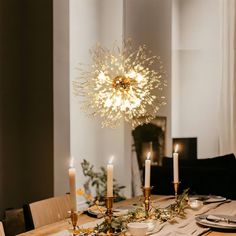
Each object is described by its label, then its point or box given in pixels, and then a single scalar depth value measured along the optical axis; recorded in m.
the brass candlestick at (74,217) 1.63
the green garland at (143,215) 1.72
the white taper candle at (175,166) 2.29
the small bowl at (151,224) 1.88
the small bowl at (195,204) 2.40
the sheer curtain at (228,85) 5.50
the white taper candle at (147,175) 2.00
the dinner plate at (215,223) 1.94
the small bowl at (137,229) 1.71
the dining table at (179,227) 1.90
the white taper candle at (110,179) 1.65
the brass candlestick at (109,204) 1.64
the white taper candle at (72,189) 1.62
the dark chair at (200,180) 3.65
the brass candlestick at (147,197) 1.98
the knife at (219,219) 2.02
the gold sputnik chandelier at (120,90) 3.84
